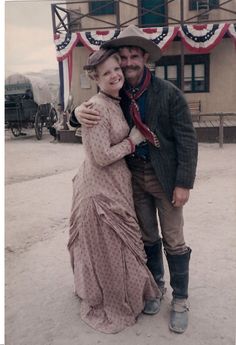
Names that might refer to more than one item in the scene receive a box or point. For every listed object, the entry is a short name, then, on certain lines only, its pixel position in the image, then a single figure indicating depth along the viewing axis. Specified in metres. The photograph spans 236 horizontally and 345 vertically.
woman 2.31
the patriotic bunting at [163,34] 10.38
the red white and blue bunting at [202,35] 10.32
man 2.37
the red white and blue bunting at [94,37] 10.52
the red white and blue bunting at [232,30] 10.23
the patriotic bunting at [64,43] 10.73
